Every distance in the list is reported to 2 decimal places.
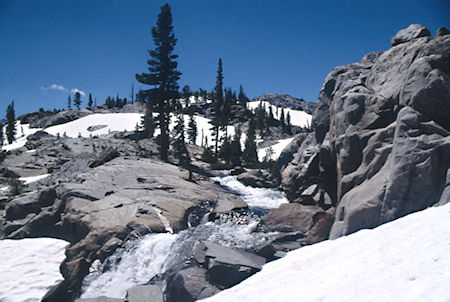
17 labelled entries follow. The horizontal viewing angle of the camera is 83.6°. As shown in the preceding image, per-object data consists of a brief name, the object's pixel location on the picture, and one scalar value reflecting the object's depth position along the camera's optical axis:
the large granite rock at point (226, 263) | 9.27
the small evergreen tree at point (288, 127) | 115.04
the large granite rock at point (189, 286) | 8.68
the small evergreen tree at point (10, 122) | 78.94
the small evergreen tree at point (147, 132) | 53.86
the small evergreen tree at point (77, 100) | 131.00
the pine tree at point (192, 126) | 60.31
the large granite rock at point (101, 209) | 12.10
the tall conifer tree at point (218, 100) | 51.53
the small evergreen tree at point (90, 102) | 139.62
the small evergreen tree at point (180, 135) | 27.45
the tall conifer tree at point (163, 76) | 29.59
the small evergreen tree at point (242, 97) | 144.85
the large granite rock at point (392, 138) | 8.92
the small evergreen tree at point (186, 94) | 122.24
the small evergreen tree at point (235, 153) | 44.52
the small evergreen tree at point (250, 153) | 52.80
